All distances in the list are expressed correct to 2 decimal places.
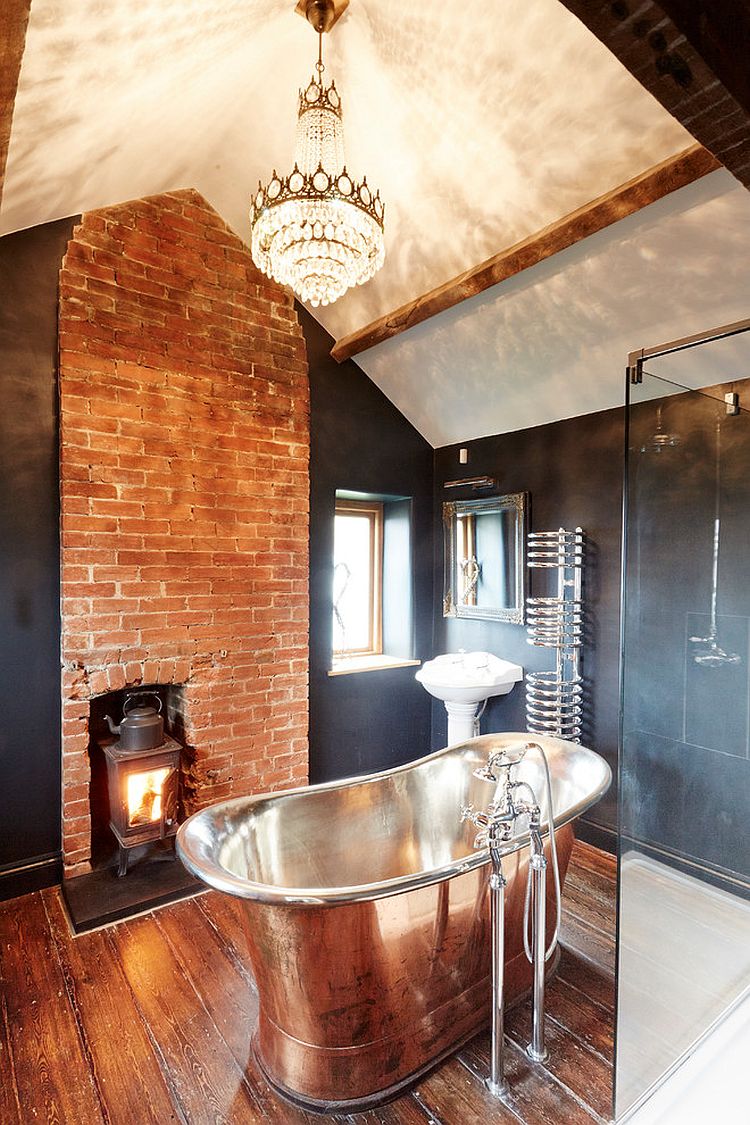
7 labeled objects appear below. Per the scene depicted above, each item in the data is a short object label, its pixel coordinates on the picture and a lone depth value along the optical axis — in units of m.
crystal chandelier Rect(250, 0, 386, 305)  1.79
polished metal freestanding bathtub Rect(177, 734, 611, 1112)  1.61
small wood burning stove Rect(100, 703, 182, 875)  2.73
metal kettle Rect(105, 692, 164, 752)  2.78
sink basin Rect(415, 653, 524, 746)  3.35
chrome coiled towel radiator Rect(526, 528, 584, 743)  3.12
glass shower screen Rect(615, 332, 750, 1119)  1.71
